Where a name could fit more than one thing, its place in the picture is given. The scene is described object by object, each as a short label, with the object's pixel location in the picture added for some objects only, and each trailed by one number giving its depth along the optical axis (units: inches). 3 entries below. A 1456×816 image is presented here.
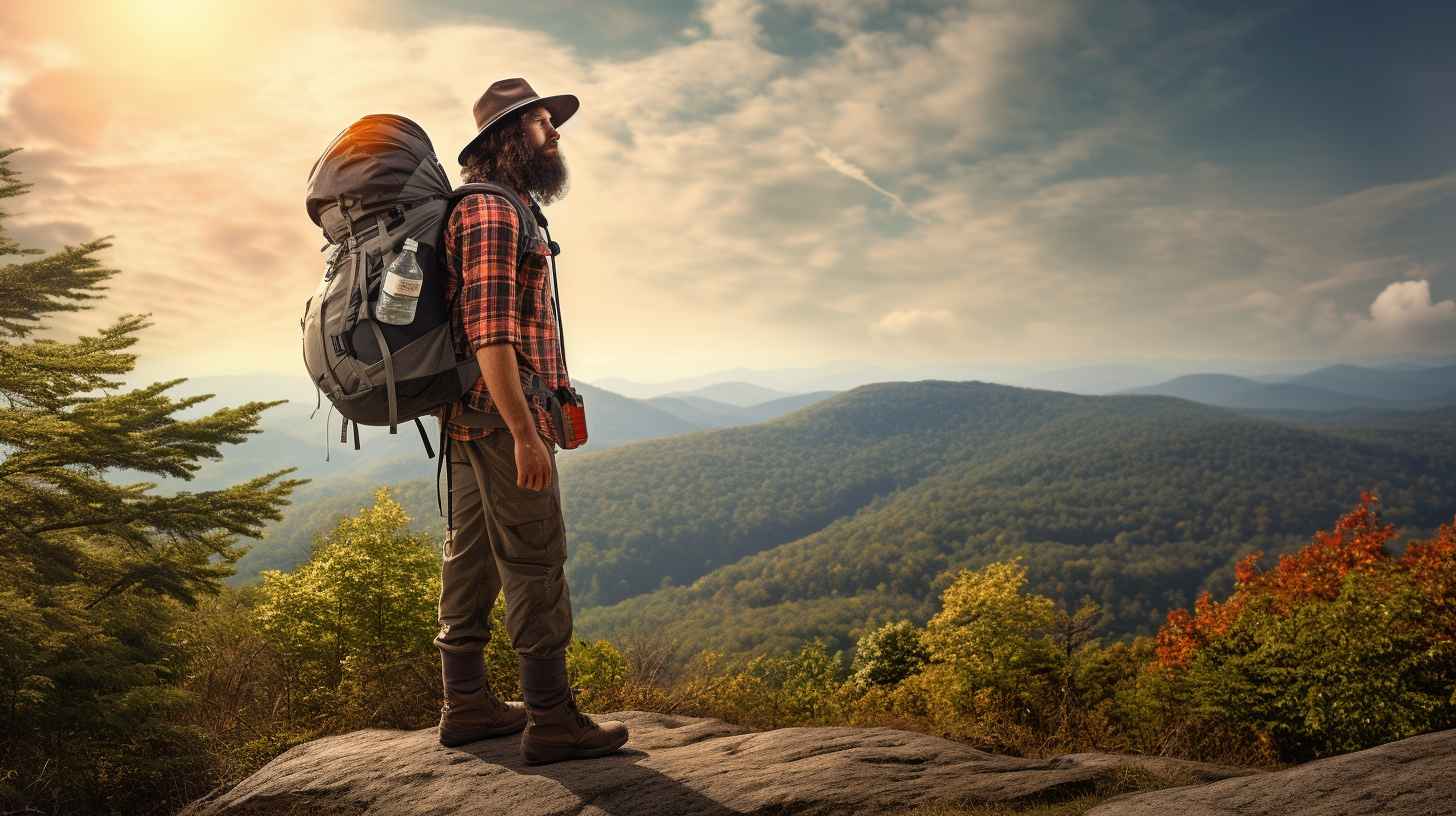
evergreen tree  246.1
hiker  113.9
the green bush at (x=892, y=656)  1143.6
